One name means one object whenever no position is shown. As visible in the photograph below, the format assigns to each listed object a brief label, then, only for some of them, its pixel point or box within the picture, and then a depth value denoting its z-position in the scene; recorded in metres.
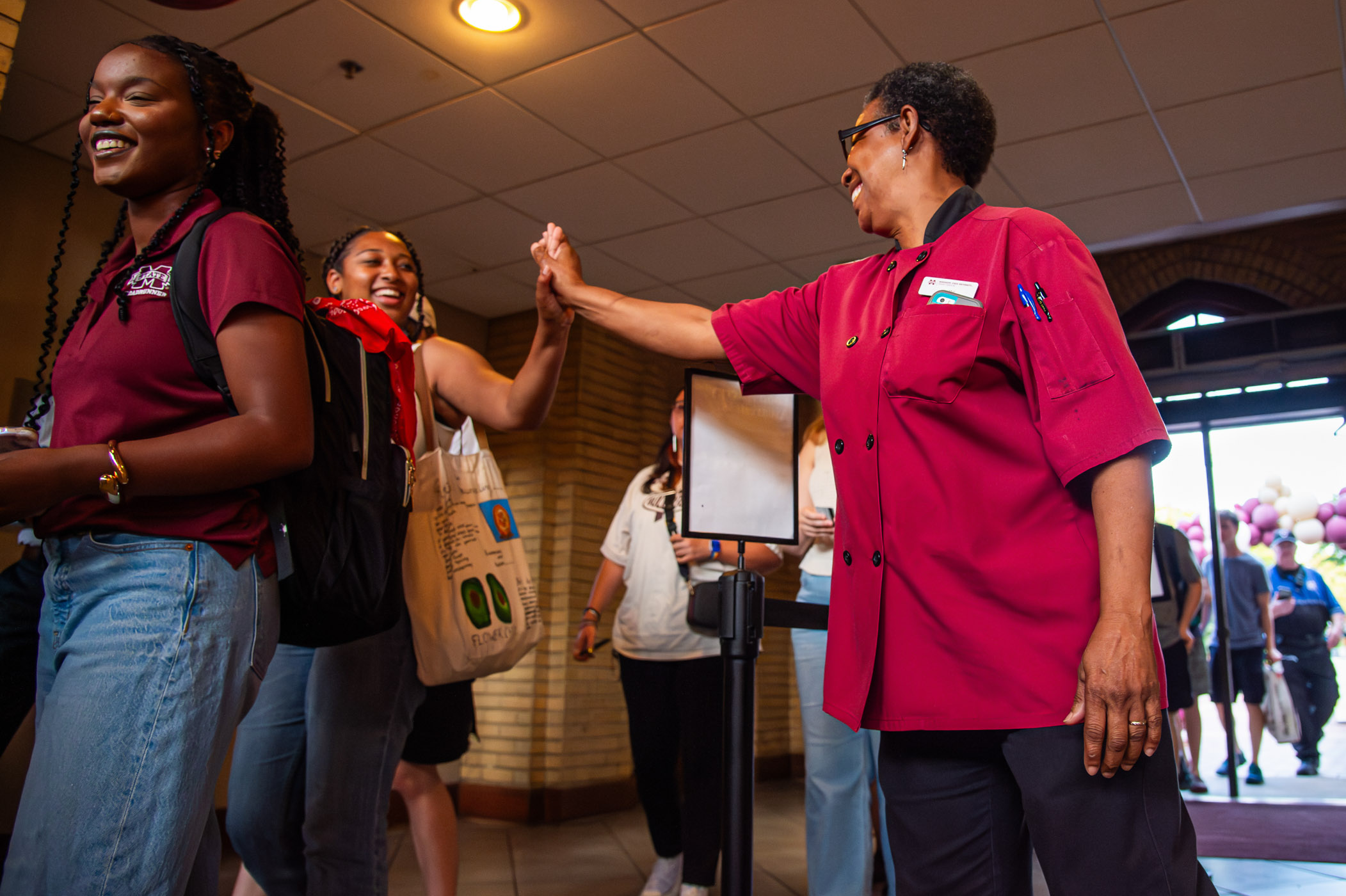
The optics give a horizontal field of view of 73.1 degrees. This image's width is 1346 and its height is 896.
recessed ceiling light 3.28
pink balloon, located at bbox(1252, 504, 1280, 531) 6.56
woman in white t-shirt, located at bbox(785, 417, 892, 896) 2.63
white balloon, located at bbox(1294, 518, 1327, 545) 6.41
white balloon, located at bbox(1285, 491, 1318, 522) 6.43
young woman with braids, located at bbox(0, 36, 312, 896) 0.97
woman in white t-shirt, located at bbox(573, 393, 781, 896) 3.14
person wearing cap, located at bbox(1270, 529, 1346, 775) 6.29
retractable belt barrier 1.52
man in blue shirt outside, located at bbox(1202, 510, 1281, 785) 6.48
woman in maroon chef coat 1.08
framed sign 1.78
